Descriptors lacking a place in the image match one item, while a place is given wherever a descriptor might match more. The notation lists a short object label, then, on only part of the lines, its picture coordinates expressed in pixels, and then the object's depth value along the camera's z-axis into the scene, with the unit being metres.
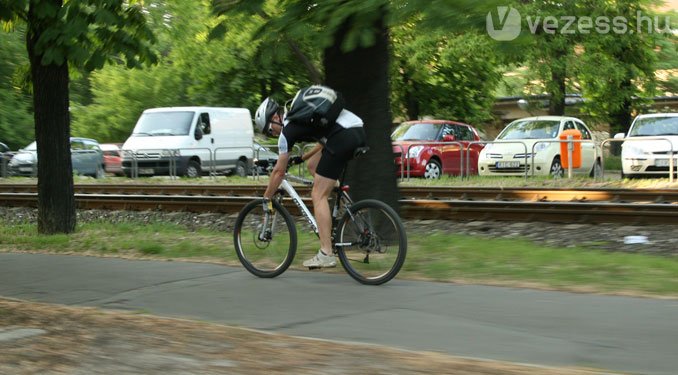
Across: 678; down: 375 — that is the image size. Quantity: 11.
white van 25.78
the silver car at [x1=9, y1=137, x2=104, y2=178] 28.48
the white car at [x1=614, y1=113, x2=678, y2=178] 19.09
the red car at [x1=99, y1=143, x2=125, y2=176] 29.70
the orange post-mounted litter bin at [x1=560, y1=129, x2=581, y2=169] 20.75
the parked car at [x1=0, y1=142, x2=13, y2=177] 27.94
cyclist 7.53
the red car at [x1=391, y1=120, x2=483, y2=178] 22.41
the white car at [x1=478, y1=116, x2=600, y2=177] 21.09
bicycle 7.41
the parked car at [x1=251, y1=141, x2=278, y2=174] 27.21
